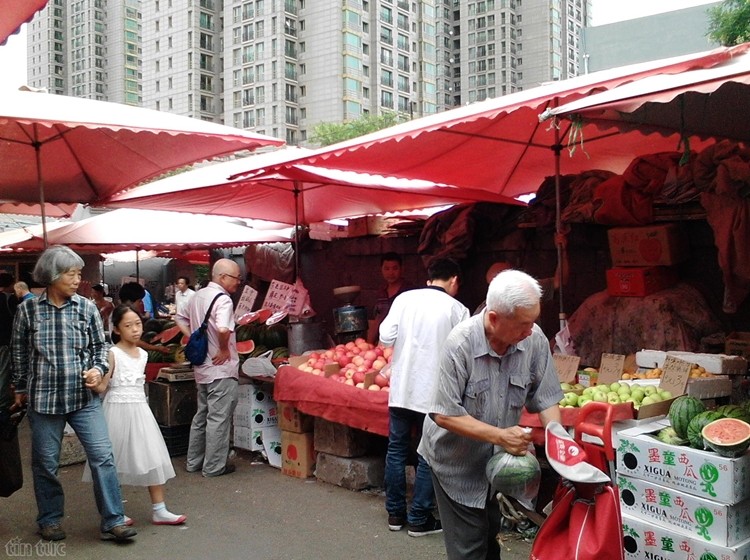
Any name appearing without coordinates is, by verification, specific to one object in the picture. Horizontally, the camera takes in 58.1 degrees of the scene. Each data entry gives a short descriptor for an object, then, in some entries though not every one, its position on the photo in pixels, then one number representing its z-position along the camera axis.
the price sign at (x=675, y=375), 3.84
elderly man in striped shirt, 2.55
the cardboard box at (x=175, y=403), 6.75
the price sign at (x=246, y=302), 7.56
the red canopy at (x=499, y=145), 3.76
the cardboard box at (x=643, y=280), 5.14
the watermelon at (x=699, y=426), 3.22
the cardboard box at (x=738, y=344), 4.48
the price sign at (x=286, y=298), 7.07
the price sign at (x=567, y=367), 4.70
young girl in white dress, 4.59
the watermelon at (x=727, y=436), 3.02
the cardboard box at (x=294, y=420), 5.99
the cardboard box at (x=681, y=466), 3.04
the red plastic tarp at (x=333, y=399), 5.09
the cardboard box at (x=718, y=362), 3.96
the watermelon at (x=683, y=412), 3.36
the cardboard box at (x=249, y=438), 6.63
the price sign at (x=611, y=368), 4.51
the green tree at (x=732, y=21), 21.14
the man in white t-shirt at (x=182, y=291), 14.25
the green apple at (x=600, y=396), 3.86
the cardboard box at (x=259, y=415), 6.65
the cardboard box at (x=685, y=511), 3.09
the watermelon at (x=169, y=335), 7.95
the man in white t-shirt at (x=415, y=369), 4.50
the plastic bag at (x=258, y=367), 6.41
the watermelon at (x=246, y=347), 7.24
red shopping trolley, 2.32
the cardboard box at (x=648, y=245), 5.04
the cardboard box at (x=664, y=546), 3.10
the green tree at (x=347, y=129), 53.28
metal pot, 7.01
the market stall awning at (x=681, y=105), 2.95
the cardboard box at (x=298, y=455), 5.98
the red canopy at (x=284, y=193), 6.09
